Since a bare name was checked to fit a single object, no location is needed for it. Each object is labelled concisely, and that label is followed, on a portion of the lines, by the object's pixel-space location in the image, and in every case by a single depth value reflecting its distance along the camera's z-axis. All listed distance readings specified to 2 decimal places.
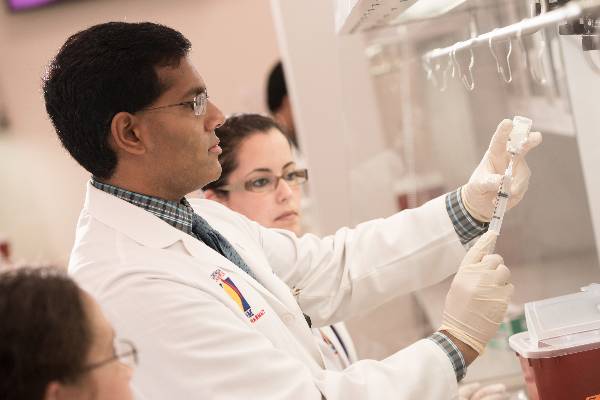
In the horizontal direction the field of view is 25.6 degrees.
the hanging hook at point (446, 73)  1.77
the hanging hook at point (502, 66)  1.60
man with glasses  1.50
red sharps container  1.48
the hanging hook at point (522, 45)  1.48
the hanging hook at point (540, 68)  1.69
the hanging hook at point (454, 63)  1.71
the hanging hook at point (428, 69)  1.98
